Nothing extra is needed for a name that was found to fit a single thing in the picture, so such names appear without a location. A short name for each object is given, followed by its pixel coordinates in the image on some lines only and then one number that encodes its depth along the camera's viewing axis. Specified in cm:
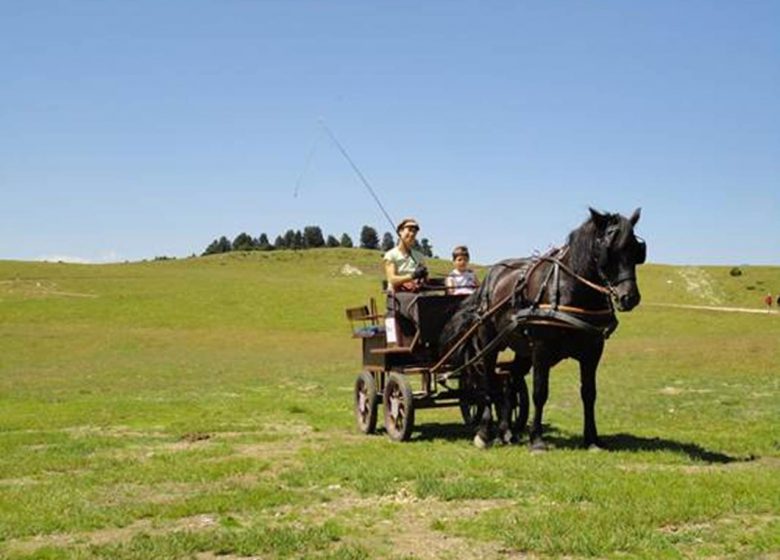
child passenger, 1381
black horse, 1052
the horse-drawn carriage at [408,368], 1355
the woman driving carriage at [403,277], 1372
